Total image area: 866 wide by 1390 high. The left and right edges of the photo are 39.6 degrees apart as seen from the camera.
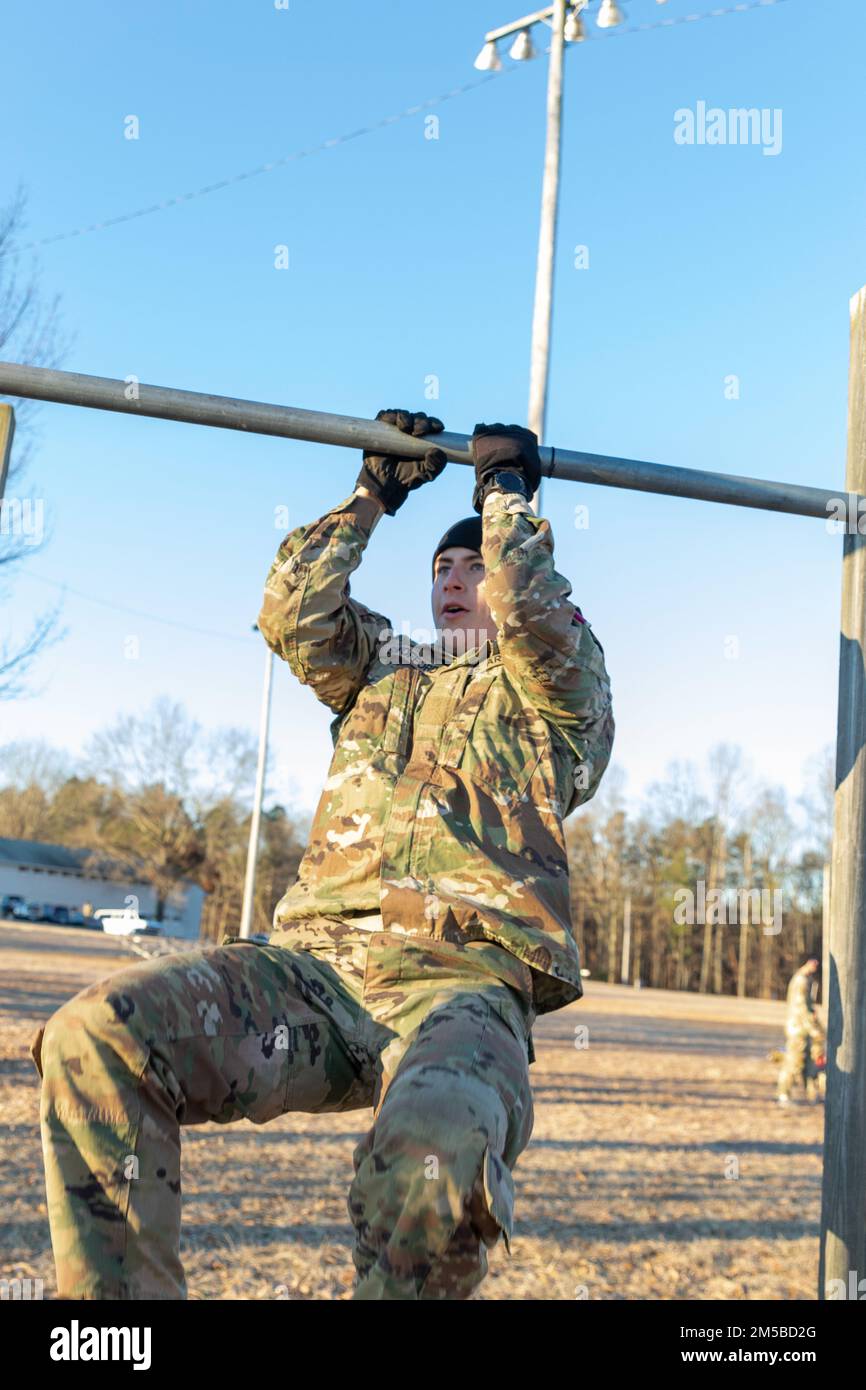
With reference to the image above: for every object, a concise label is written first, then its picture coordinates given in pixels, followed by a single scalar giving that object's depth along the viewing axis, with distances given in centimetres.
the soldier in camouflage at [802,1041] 1459
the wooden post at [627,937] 5538
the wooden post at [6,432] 275
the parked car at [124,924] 4141
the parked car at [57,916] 5469
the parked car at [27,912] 5447
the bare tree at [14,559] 999
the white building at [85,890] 5341
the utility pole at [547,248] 780
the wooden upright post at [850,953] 259
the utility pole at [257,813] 2419
